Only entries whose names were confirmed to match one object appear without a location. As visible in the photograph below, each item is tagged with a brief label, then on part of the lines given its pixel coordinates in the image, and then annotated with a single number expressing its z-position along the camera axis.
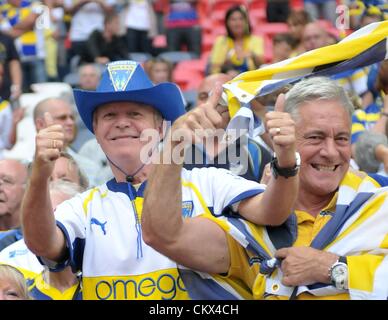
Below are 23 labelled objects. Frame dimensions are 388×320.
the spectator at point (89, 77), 10.72
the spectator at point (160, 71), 10.27
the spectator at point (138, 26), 13.30
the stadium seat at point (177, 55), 13.29
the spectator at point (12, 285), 4.47
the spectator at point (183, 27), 13.59
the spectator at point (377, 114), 6.20
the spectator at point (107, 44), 12.33
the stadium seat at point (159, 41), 13.79
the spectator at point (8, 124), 9.71
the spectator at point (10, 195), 6.41
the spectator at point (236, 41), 10.68
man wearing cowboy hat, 3.95
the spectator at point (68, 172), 6.18
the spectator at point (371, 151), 5.87
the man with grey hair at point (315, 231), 4.02
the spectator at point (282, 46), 10.40
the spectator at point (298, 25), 10.32
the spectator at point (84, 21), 12.89
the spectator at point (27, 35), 12.14
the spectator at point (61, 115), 7.80
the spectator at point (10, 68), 11.20
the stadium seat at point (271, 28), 13.76
